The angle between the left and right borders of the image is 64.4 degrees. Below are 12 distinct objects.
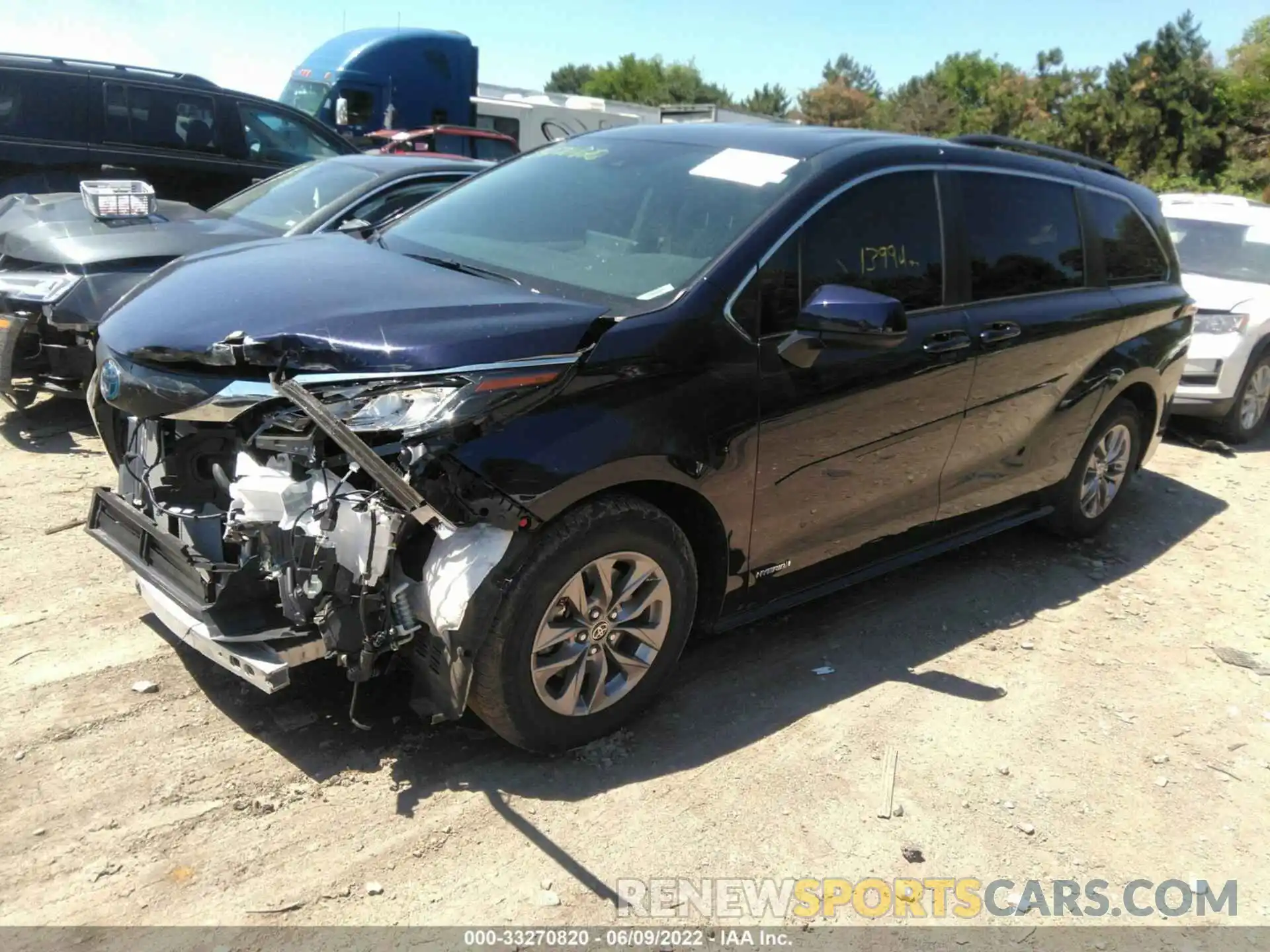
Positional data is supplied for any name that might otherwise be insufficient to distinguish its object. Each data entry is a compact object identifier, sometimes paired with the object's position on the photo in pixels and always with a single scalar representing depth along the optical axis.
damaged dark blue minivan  2.77
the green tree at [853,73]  95.75
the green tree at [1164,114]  32.97
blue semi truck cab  16.95
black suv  7.85
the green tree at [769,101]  81.19
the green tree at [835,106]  65.81
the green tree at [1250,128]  30.88
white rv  20.84
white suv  7.82
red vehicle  15.04
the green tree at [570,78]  95.12
